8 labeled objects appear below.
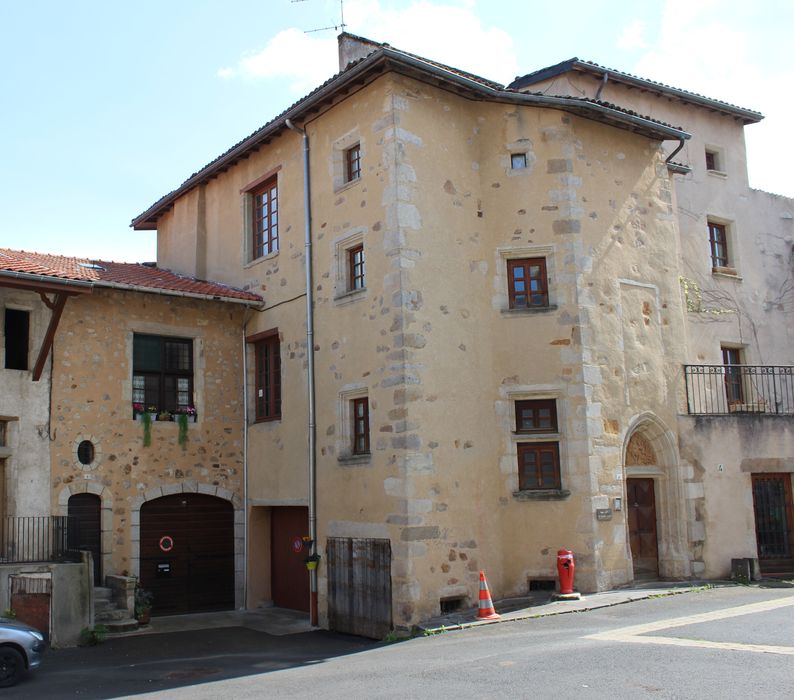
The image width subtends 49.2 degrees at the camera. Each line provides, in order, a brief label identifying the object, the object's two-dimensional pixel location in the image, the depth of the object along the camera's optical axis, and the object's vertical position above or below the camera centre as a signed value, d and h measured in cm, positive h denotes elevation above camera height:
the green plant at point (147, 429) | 1556 +117
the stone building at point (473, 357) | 1320 +206
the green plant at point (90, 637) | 1287 -207
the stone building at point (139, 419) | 1441 +134
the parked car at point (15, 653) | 1023 -180
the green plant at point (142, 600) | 1436 -174
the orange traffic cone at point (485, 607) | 1215 -171
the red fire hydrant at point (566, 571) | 1283 -131
